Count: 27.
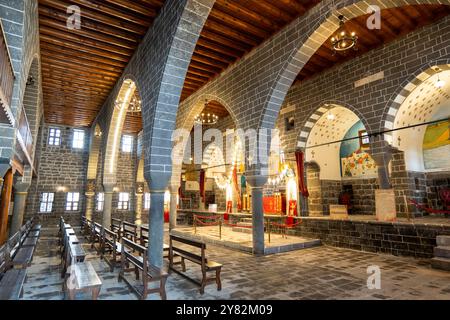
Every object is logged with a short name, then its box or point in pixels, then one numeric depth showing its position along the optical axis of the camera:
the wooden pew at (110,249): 5.03
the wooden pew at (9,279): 2.89
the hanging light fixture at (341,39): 5.28
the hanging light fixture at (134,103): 8.77
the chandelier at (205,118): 14.09
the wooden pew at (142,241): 5.98
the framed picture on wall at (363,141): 9.88
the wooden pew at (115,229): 7.31
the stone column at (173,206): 10.67
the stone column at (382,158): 6.87
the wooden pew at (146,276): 3.46
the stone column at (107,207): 9.88
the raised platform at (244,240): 6.73
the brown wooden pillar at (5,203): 7.39
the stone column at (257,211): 6.37
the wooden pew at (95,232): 6.69
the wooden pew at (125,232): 7.37
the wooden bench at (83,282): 2.87
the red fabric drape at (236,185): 11.87
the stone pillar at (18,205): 8.30
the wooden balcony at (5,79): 3.19
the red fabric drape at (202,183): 13.35
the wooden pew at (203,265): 3.77
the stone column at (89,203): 13.23
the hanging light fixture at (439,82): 6.52
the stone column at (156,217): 4.69
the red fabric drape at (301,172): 8.78
